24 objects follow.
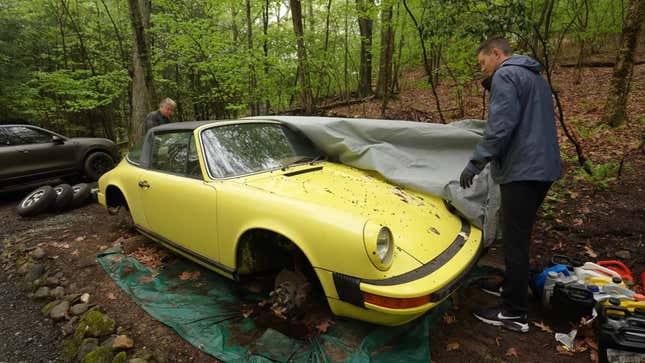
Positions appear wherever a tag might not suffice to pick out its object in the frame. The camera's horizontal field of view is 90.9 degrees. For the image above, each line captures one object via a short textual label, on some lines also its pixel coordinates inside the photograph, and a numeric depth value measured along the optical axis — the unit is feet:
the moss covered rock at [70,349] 7.54
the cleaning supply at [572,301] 7.04
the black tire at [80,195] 17.97
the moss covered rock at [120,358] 7.08
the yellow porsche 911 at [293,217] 6.02
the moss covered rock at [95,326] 8.01
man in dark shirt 17.58
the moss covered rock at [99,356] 7.14
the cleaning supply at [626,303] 6.60
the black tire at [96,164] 23.41
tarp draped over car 8.83
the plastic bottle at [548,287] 7.76
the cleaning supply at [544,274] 7.92
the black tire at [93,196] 18.60
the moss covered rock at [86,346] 7.46
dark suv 20.27
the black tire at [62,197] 17.29
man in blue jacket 6.92
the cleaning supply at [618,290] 7.09
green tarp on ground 6.69
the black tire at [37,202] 16.75
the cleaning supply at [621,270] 8.25
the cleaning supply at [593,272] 7.80
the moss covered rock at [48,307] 9.25
